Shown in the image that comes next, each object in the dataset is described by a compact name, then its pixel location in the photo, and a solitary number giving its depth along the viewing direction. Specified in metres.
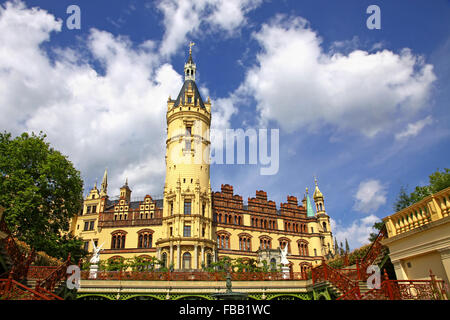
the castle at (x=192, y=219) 42.66
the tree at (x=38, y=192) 23.89
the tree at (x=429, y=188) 29.75
